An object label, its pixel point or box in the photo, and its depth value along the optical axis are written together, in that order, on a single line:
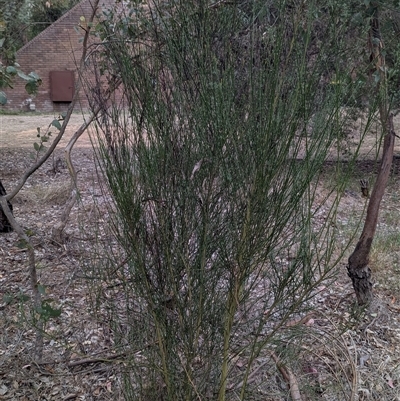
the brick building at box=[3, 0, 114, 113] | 17.02
